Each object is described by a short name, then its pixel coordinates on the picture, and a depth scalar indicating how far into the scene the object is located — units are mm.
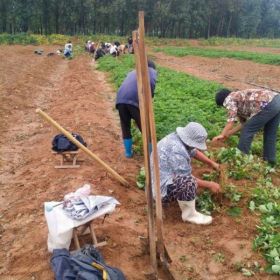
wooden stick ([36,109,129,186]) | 3609
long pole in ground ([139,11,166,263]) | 2452
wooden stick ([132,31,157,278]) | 2603
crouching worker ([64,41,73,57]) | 22262
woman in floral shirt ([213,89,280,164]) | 4937
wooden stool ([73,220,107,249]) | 3025
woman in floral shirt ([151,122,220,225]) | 3541
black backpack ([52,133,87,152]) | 4684
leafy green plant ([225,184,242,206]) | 3947
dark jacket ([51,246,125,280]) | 2491
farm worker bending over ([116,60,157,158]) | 4818
